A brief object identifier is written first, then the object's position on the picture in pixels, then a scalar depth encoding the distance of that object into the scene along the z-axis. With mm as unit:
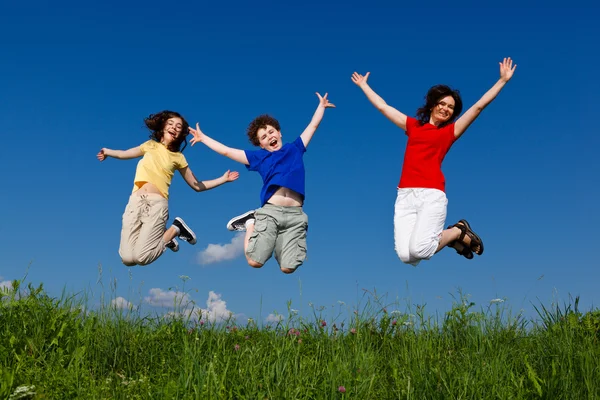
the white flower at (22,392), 4746
